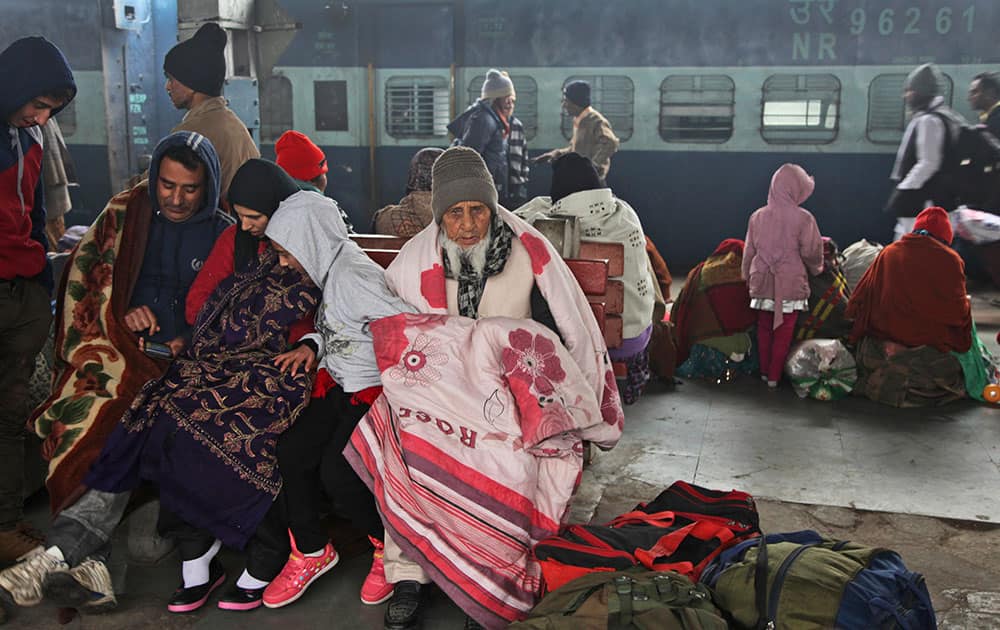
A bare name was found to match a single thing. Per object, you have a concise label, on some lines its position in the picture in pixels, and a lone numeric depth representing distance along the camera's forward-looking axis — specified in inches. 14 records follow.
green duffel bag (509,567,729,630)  105.8
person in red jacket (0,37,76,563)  135.0
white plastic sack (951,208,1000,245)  331.6
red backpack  119.0
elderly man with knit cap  122.5
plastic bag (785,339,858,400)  229.8
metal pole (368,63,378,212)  410.6
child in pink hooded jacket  236.1
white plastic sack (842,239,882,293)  267.6
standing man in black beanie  187.5
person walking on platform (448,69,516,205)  309.0
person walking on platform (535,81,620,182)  343.0
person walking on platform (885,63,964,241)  310.2
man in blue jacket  138.6
